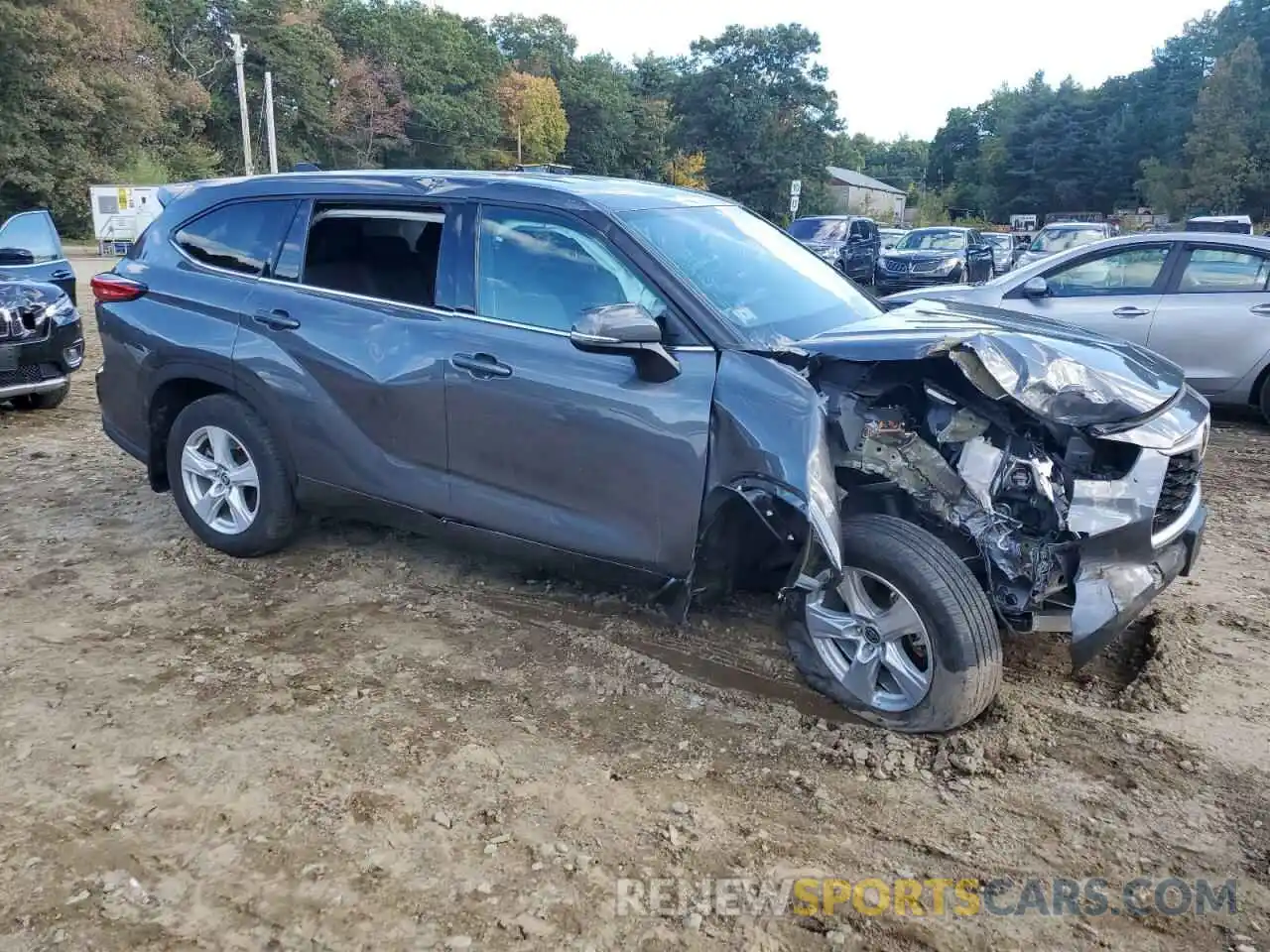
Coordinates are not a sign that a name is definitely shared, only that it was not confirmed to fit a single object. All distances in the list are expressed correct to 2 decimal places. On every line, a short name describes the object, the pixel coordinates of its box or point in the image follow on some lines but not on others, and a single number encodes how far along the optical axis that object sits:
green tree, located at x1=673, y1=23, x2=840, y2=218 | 61.91
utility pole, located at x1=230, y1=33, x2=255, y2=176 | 39.19
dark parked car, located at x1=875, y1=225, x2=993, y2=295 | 18.88
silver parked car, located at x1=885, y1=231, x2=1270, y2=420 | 7.54
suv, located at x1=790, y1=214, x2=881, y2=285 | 20.47
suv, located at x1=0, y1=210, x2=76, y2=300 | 8.35
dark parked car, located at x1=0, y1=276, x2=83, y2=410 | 7.31
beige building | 76.88
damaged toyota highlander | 3.15
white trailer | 28.62
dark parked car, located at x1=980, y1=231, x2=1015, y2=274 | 22.45
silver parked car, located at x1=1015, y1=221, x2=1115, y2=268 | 20.64
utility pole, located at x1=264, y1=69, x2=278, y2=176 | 43.44
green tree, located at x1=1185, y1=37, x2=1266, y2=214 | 57.47
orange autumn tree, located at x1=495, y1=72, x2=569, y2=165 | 78.62
